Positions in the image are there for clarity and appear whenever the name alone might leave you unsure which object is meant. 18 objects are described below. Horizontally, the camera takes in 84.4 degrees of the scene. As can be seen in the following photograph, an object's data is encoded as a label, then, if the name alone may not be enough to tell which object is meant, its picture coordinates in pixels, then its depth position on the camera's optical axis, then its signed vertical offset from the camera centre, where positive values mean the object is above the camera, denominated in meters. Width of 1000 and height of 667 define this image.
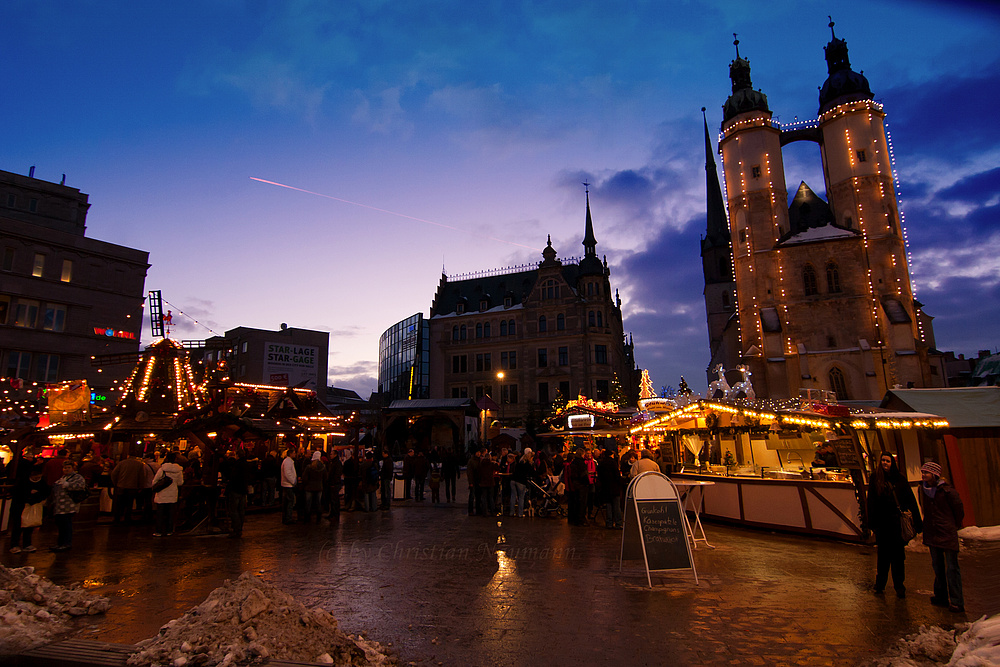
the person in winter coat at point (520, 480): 14.84 -0.86
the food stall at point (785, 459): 10.87 -0.39
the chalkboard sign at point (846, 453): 10.74 -0.21
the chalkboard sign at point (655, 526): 7.74 -1.15
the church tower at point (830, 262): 36.62 +12.44
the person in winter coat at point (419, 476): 18.98 -0.90
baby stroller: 15.04 -1.40
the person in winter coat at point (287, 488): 13.77 -0.90
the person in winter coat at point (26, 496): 9.88 -0.70
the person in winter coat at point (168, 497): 11.77 -0.92
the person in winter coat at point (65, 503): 9.80 -0.84
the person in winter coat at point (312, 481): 13.94 -0.74
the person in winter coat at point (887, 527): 6.87 -1.07
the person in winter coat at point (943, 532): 6.28 -1.04
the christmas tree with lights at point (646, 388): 23.81 +2.46
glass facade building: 61.16 +10.49
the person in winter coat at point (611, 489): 12.77 -0.98
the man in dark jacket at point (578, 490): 13.23 -1.03
